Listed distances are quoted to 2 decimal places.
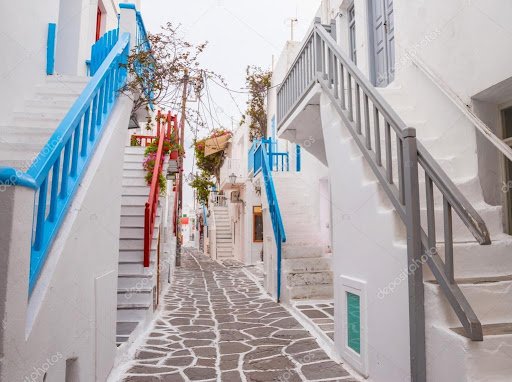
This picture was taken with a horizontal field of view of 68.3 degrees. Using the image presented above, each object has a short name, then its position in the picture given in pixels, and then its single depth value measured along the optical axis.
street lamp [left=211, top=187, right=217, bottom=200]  26.77
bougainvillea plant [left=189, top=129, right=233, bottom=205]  26.46
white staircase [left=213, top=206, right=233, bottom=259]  21.69
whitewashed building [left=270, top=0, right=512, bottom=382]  2.71
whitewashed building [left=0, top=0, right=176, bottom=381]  1.94
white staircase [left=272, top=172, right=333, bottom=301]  7.56
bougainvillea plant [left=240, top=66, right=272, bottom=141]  15.59
